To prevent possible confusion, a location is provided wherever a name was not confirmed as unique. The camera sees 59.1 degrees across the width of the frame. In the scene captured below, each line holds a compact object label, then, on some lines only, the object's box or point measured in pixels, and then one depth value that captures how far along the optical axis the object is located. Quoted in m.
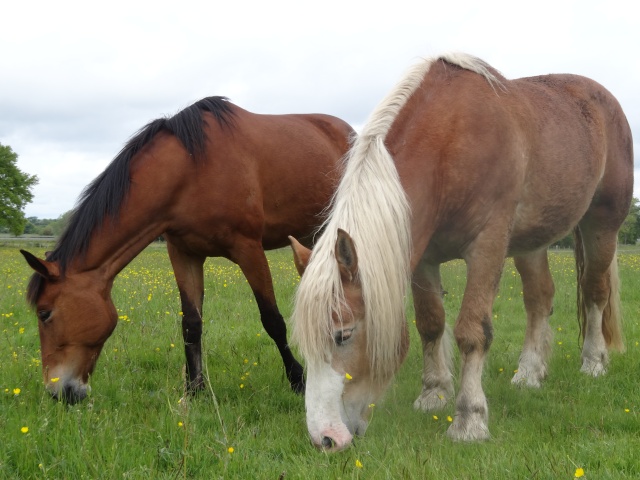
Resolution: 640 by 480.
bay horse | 3.97
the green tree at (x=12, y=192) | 39.72
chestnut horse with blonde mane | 3.08
